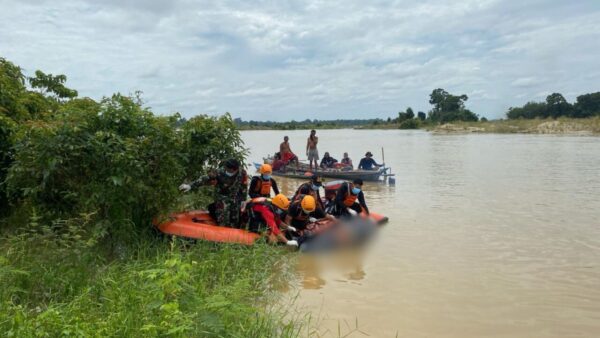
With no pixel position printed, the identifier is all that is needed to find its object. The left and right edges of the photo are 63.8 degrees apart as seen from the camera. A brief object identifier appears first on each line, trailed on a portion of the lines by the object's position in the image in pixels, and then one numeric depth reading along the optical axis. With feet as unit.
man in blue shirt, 57.77
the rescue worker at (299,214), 25.52
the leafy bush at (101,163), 19.47
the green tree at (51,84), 36.27
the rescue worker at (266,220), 23.62
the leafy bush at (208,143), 26.17
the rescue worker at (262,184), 27.30
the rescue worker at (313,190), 26.89
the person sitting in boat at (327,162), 59.75
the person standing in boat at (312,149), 59.26
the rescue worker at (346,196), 29.19
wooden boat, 55.21
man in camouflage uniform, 24.41
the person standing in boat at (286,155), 60.80
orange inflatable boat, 21.94
